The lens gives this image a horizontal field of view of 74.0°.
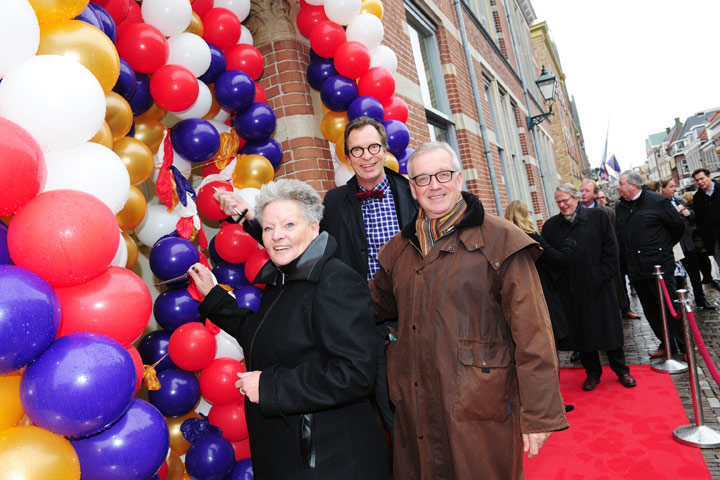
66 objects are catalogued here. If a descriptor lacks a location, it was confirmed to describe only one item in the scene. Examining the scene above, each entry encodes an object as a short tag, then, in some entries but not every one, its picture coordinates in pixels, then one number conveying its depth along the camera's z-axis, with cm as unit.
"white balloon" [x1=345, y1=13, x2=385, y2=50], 371
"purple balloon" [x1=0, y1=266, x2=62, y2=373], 125
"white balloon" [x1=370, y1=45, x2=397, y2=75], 392
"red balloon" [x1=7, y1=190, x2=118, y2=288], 138
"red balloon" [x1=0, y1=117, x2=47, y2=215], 129
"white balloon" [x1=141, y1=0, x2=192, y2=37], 277
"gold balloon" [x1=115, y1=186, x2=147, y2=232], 246
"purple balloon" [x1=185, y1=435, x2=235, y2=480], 264
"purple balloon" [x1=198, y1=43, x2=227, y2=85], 320
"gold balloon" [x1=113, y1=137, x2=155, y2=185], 249
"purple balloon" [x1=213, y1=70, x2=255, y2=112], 315
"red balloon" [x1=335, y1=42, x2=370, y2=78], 354
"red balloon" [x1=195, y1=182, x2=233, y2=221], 308
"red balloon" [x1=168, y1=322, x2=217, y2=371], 267
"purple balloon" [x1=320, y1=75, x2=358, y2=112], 357
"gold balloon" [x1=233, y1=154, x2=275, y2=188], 319
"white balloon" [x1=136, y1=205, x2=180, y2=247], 296
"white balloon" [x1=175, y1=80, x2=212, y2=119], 306
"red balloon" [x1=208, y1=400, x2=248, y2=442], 284
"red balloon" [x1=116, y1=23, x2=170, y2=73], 259
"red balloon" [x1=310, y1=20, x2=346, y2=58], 359
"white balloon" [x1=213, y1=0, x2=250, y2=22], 342
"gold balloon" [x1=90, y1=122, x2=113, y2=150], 201
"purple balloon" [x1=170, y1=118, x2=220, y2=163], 294
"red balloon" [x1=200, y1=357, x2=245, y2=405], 275
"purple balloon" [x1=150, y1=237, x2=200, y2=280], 270
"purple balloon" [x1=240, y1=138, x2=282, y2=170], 341
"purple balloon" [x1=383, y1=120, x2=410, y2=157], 378
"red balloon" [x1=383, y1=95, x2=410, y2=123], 395
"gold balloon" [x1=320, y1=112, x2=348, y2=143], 372
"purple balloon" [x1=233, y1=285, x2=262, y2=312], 300
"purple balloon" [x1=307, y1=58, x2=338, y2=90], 375
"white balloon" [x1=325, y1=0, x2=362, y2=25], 357
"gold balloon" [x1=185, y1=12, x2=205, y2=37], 311
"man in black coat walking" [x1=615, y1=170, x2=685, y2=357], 498
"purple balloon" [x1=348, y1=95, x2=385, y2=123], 352
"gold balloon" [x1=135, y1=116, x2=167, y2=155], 286
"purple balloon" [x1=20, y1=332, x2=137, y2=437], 136
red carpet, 302
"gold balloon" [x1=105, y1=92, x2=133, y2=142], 223
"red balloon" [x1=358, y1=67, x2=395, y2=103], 367
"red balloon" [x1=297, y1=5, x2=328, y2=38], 376
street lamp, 1152
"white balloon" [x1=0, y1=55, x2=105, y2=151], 150
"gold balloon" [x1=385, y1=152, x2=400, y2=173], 360
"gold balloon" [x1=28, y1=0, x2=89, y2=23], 172
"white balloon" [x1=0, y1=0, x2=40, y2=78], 147
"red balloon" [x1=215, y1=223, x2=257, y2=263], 309
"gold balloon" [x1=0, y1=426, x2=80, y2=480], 126
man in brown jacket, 174
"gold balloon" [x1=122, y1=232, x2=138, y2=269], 252
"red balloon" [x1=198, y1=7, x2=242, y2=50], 326
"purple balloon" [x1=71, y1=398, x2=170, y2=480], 154
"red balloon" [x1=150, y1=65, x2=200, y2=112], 270
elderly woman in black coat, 158
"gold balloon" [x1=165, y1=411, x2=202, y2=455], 286
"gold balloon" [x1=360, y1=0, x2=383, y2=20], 397
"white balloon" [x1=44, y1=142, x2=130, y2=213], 168
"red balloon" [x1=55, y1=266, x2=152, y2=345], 152
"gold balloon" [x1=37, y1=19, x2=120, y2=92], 174
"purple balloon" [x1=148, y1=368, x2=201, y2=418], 270
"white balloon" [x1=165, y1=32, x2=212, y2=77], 291
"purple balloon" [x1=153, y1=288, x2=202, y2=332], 280
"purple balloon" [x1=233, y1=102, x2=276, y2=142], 328
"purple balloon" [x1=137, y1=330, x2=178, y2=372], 284
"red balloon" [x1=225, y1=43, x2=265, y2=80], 337
